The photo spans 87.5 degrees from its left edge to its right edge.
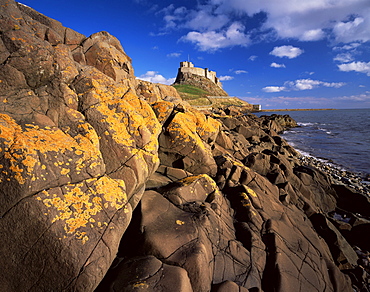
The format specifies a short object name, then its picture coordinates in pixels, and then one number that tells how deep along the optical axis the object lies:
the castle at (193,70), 180.38
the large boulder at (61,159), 4.90
